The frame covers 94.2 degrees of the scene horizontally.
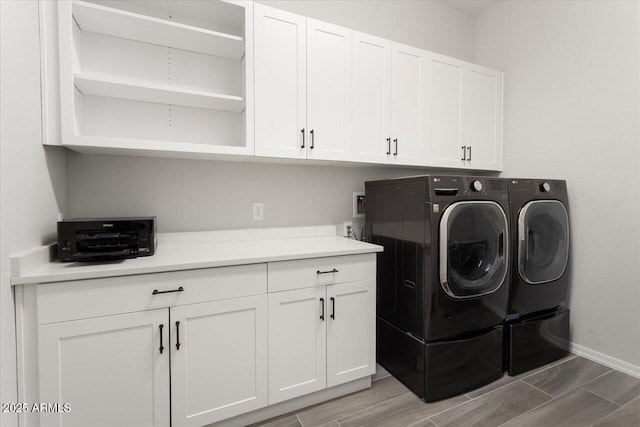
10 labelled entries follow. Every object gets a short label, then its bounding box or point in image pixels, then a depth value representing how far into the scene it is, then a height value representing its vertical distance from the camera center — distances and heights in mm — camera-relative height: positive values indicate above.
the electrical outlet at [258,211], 2117 -44
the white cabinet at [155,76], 1436 +740
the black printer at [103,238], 1268 -149
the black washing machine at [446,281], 1694 -461
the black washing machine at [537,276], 2010 -503
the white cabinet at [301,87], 1747 +733
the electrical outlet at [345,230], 2424 -206
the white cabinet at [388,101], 2037 +742
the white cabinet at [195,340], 1182 -637
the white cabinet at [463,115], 2332 +746
